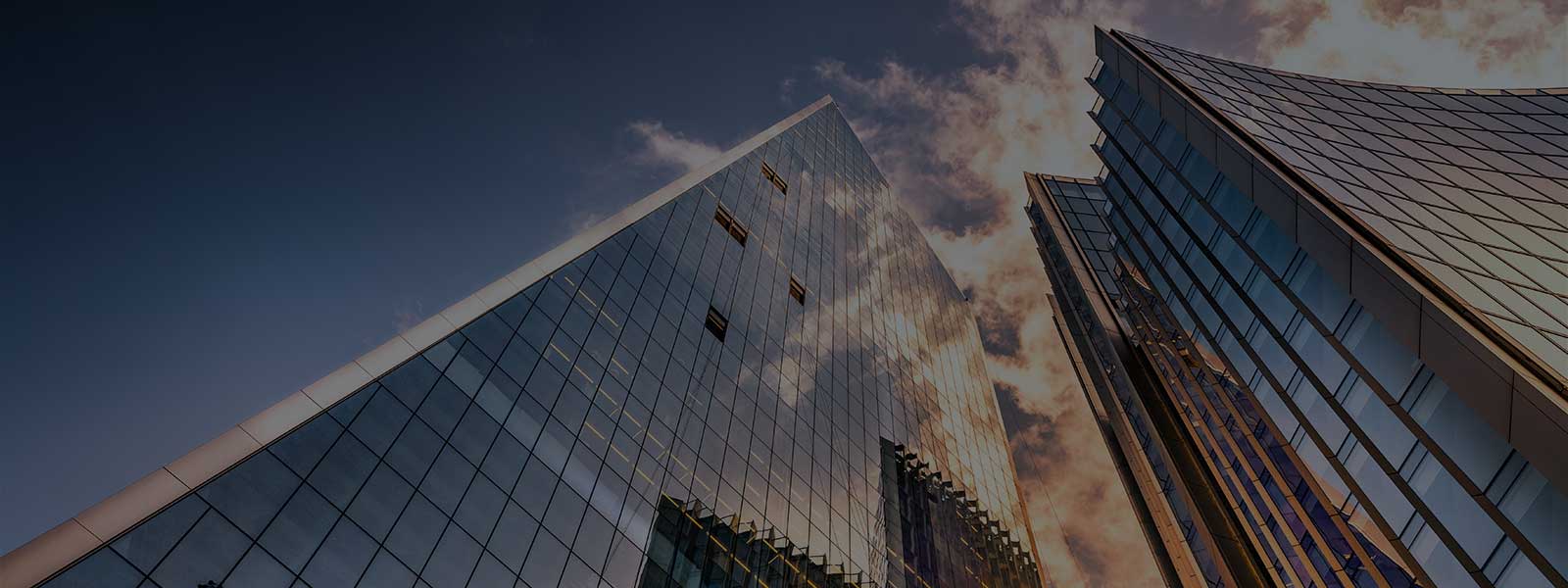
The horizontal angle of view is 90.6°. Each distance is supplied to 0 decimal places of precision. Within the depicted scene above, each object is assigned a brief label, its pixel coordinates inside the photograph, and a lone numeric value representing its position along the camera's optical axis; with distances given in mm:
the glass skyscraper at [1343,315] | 17861
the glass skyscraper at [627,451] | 16453
